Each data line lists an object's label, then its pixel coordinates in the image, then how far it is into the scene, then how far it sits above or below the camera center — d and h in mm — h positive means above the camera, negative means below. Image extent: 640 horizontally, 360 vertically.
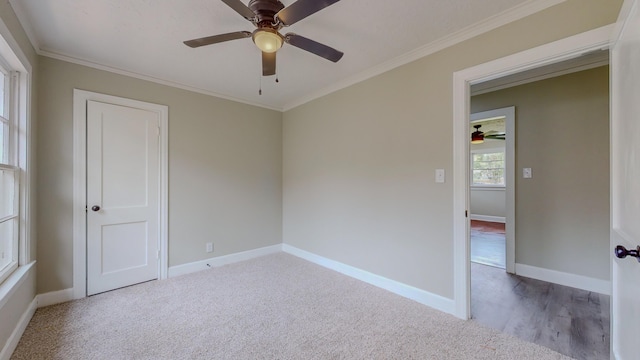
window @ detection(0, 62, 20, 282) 1897 +32
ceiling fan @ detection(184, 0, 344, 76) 1396 +927
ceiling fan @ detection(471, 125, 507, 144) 5660 +1133
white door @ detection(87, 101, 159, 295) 2666 -169
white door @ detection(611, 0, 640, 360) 1129 +9
